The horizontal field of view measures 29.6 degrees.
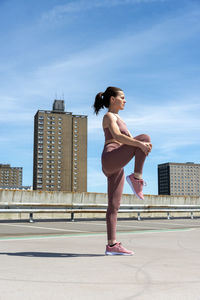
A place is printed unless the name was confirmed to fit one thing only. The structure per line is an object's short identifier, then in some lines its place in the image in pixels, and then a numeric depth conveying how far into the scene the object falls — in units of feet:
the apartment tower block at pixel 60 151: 543.80
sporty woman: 13.87
